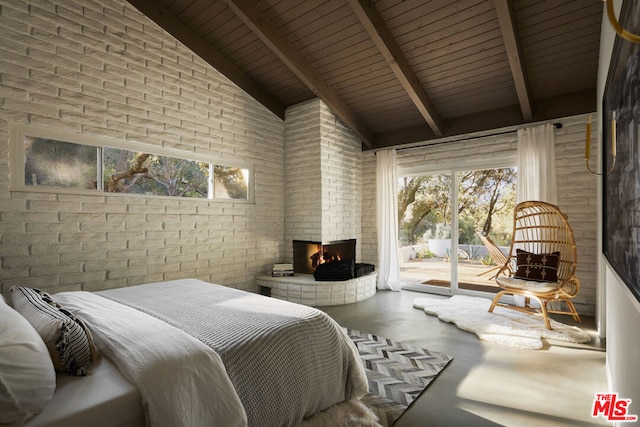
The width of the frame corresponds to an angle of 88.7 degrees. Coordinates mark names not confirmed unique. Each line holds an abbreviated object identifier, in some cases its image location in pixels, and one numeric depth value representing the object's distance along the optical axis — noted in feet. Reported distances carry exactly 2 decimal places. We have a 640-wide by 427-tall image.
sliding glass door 14.51
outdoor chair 14.01
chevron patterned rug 6.32
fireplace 14.88
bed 3.64
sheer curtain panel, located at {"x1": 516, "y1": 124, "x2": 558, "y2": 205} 12.34
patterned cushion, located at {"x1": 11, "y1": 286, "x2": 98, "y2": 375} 3.98
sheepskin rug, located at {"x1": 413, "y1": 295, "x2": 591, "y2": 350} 9.37
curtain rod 12.40
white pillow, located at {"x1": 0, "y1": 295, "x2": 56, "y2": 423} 3.04
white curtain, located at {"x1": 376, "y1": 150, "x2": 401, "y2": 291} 16.19
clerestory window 9.01
